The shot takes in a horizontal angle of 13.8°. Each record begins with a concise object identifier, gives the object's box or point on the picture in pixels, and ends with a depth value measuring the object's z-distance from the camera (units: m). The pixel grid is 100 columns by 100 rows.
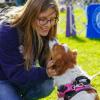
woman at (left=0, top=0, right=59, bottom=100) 3.84
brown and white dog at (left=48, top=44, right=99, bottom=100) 3.91
